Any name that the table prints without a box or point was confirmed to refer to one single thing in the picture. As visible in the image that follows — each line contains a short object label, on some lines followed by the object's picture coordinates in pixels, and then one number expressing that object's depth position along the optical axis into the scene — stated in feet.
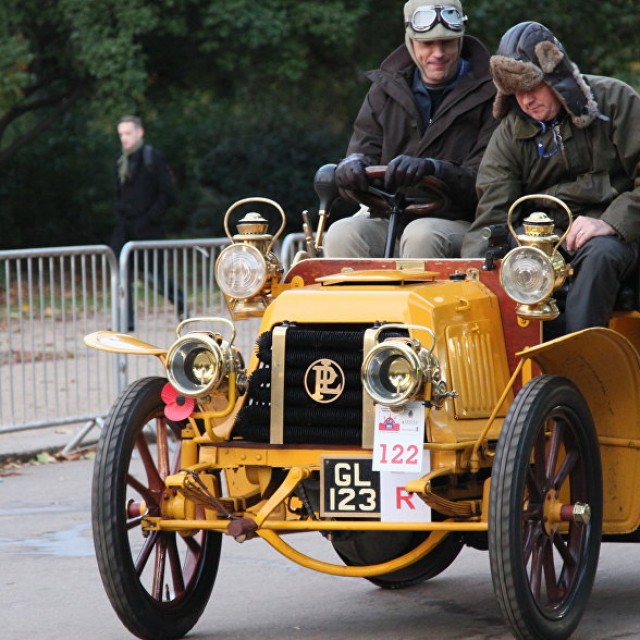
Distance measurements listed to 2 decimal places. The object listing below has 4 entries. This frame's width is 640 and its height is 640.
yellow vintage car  34.06
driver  41.65
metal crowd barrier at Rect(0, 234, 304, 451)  69.10
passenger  38.24
